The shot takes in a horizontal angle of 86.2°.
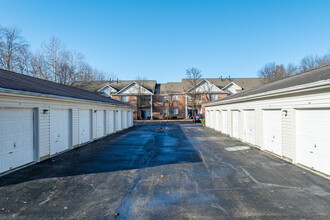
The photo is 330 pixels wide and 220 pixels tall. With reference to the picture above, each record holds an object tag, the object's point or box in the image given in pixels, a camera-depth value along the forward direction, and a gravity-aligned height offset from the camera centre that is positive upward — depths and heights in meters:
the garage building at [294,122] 5.80 -0.51
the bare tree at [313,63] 37.41 +10.81
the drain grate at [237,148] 10.23 -2.21
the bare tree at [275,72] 43.68 +9.86
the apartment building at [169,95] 39.75 +3.81
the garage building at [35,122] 6.26 -0.43
